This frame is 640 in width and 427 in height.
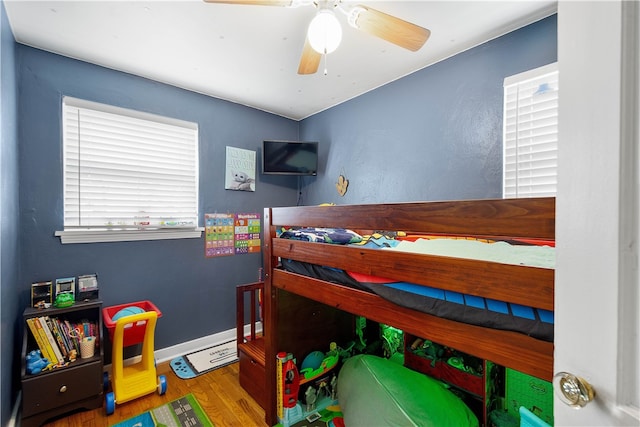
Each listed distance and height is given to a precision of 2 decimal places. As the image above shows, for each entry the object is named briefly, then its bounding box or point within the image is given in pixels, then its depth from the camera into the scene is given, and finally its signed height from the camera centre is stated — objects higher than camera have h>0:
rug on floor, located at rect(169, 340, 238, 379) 2.28 -1.31
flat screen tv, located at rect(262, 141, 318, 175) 3.00 +0.59
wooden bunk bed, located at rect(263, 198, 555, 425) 0.70 -0.19
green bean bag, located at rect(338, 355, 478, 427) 1.40 -1.02
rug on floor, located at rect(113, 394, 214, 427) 1.71 -1.31
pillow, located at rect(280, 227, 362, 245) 1.36 -0.13
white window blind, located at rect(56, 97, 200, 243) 2.09 +0.31
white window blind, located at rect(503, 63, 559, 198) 1.65 +0.49
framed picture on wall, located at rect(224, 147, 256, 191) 2.85 +0.44
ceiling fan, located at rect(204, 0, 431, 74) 1.28 +0.91
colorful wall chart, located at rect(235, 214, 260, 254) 2.93 -0.24
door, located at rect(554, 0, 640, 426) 0.41 +0.00
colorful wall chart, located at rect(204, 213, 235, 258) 2.72 -0.23
